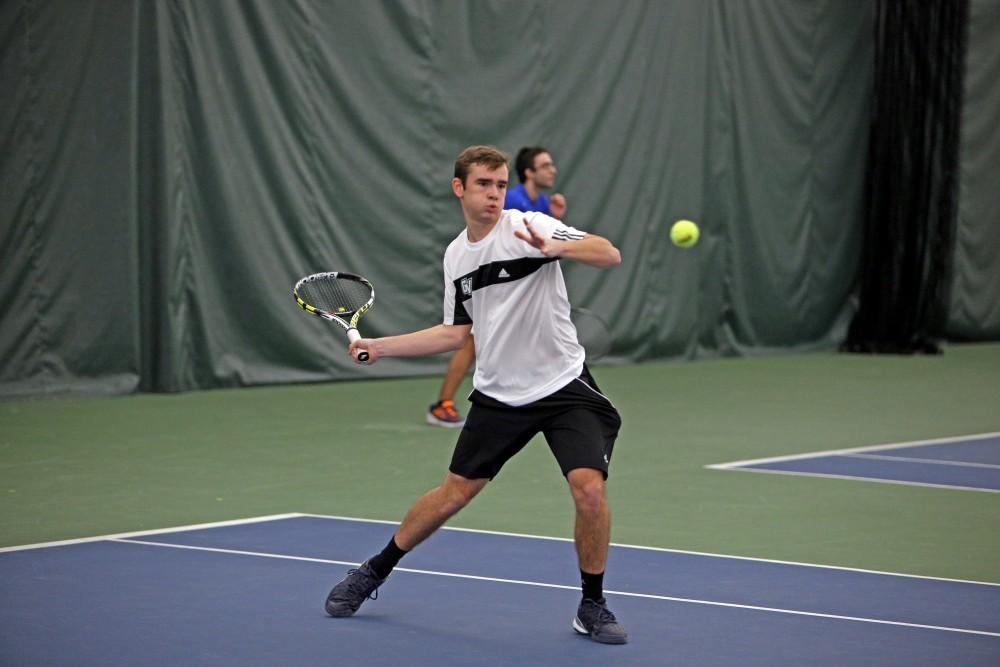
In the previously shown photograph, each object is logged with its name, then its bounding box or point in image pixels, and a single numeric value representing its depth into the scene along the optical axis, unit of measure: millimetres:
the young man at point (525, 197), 17554
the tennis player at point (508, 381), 8877
